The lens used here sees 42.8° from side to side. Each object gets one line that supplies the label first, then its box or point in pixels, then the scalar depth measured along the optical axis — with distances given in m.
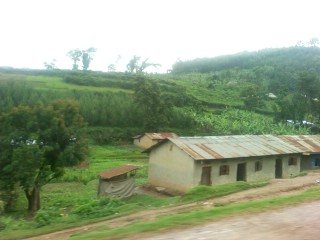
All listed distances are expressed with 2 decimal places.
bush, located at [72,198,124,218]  11.56
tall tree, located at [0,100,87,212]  18.30
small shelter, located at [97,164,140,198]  20.56
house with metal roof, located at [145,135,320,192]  21.80
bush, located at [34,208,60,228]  10.45
